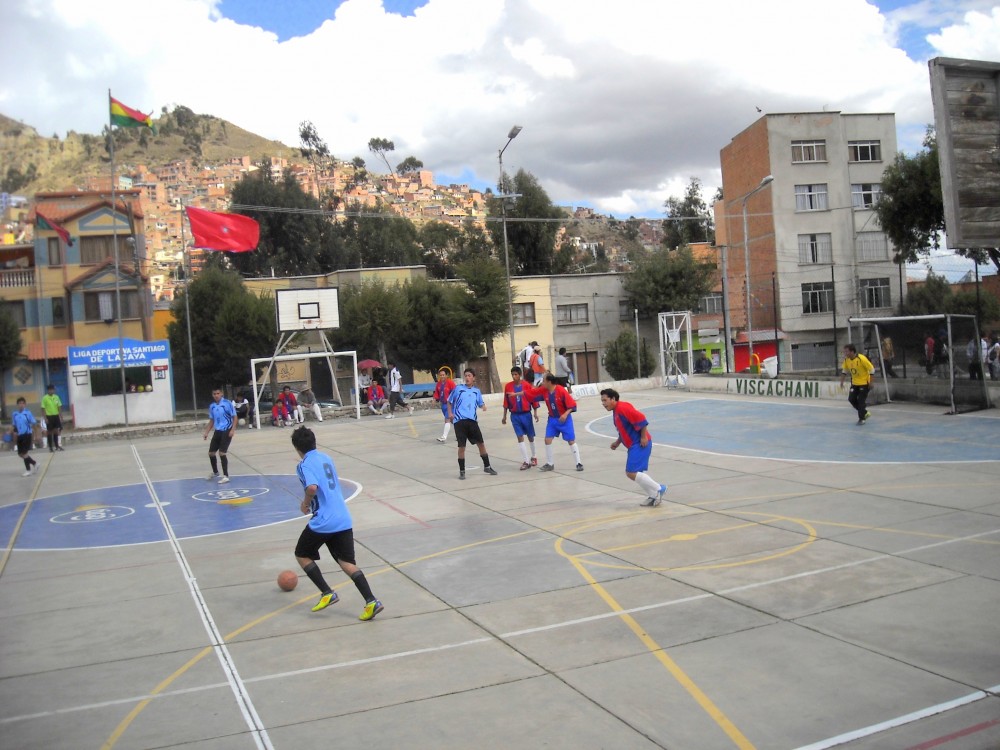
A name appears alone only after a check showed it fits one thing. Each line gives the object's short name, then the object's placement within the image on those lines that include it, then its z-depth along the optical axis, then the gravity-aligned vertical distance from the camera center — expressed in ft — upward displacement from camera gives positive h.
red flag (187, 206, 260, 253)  105.29 +17.35
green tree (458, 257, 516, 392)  155.43 +10.10
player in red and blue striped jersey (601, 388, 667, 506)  39.60 -4.59
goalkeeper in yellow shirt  63.05 -3.69
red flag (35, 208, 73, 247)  134.83 +24.65
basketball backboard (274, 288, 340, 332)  108.58 +7.19
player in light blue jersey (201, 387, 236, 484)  56.49 -3.47
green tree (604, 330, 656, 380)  159.63 -2.53
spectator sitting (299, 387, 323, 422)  104.12 -4.54
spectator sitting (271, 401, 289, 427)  101.40 -5.46
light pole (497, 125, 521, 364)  105.09 +26.82
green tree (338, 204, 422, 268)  248.11 +34.90
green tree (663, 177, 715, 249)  281.13 +40.12
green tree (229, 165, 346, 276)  234.79 +36.17
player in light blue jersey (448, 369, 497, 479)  50.83 -3.60
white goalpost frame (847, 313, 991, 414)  67.92 -0.06
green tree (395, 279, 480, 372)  159.02 +5.28
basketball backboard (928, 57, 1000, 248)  23.09 +4.88
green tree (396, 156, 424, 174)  579.89 +132.22
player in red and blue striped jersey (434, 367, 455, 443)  73.76 -2.86
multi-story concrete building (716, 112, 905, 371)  170.40 +20.87
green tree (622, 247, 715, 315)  175.42 +12.46
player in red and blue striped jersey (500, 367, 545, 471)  53.01 -3.27
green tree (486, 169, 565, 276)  217.77 +31.81
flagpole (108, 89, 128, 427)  103.55 +2.64
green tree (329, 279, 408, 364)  154.61 +7.46
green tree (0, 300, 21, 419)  153.07 +8.08
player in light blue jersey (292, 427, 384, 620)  25.81 -4.78
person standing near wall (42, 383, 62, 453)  85.10 -3.07
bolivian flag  98.99 +29.87
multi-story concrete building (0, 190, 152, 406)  160.07 +17.00
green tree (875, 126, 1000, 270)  91.66 +13.75
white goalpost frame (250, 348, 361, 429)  101.24 +0.81
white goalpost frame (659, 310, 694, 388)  113.39 -1.71
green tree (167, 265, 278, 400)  149.79 +7.43
